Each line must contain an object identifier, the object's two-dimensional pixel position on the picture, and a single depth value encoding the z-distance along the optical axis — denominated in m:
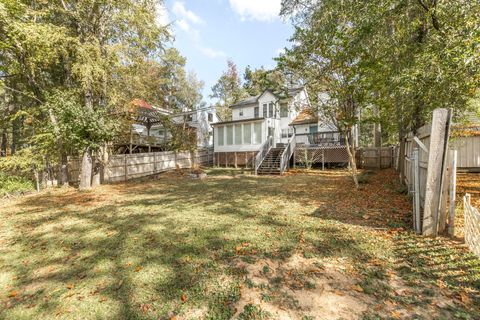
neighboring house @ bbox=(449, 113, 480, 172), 11.37
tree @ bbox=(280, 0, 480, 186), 4.98
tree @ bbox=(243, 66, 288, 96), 38.72
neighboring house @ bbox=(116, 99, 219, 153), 17.52
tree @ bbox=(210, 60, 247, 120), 39.00
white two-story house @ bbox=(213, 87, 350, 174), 16.77
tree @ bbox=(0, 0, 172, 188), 9.12
